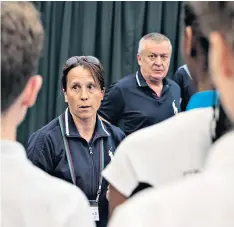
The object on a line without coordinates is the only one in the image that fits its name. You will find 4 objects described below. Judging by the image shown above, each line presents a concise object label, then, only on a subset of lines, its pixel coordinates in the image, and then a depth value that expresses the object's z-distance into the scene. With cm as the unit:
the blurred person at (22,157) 166
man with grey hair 365
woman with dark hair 289
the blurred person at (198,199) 99
